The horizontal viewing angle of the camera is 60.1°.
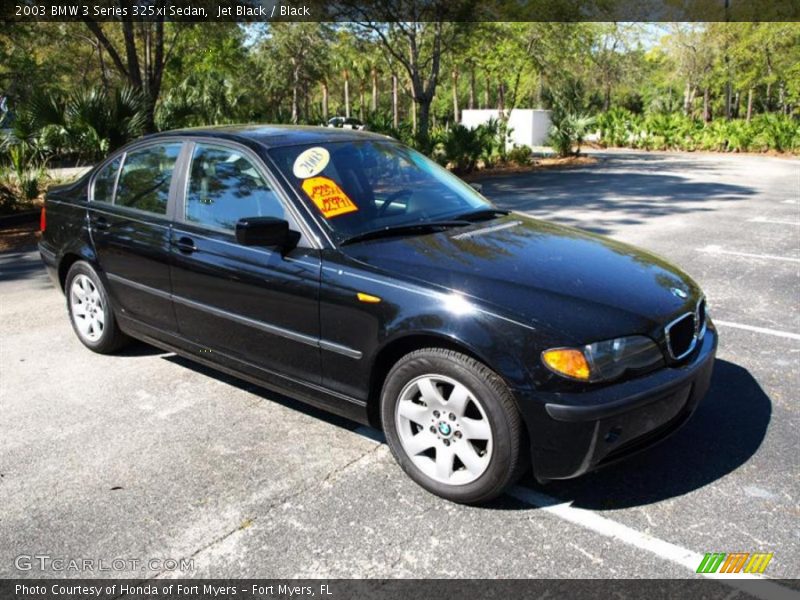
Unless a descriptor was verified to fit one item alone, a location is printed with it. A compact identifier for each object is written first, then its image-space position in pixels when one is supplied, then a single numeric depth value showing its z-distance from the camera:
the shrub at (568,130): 25.12
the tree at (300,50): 43.43
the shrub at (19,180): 11.29
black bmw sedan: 2.87
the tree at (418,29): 18.48
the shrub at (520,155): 22.42
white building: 33.28
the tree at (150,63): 13.49
